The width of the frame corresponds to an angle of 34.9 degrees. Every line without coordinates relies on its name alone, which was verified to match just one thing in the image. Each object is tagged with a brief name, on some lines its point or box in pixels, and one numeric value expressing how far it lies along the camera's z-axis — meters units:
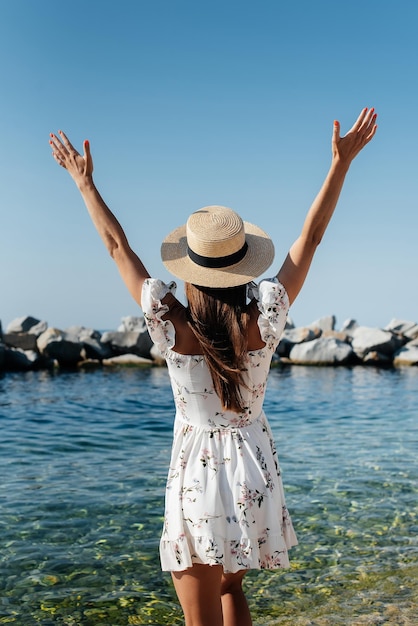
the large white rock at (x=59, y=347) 19.44
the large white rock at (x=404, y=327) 22.56
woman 2.33
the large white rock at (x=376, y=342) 20.86
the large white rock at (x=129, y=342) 20.30
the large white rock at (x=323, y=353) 20.58
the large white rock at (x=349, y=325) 25.09
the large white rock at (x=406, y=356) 20.47
